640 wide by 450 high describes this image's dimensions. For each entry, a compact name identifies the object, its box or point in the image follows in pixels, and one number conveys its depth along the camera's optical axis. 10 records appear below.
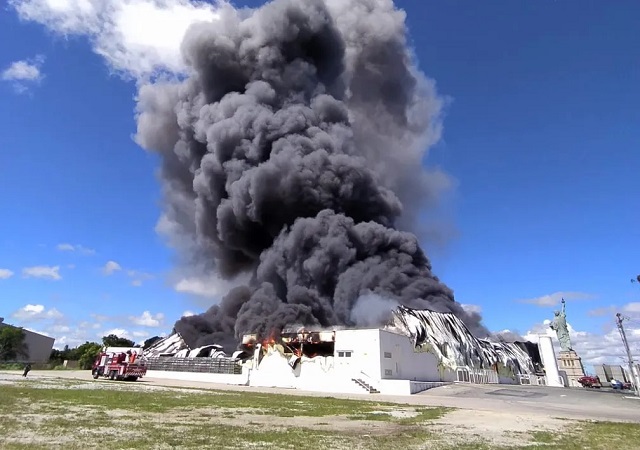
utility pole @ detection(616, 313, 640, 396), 29.86
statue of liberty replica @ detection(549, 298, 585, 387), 68.90
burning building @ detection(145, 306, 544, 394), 31.09
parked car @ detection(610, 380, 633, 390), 49.69
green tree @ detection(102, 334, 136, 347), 87.71
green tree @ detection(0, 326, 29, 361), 81.44
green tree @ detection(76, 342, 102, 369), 65.50
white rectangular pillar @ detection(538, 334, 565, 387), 54.11
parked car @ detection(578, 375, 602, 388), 54.03
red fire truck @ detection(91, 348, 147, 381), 33.91
